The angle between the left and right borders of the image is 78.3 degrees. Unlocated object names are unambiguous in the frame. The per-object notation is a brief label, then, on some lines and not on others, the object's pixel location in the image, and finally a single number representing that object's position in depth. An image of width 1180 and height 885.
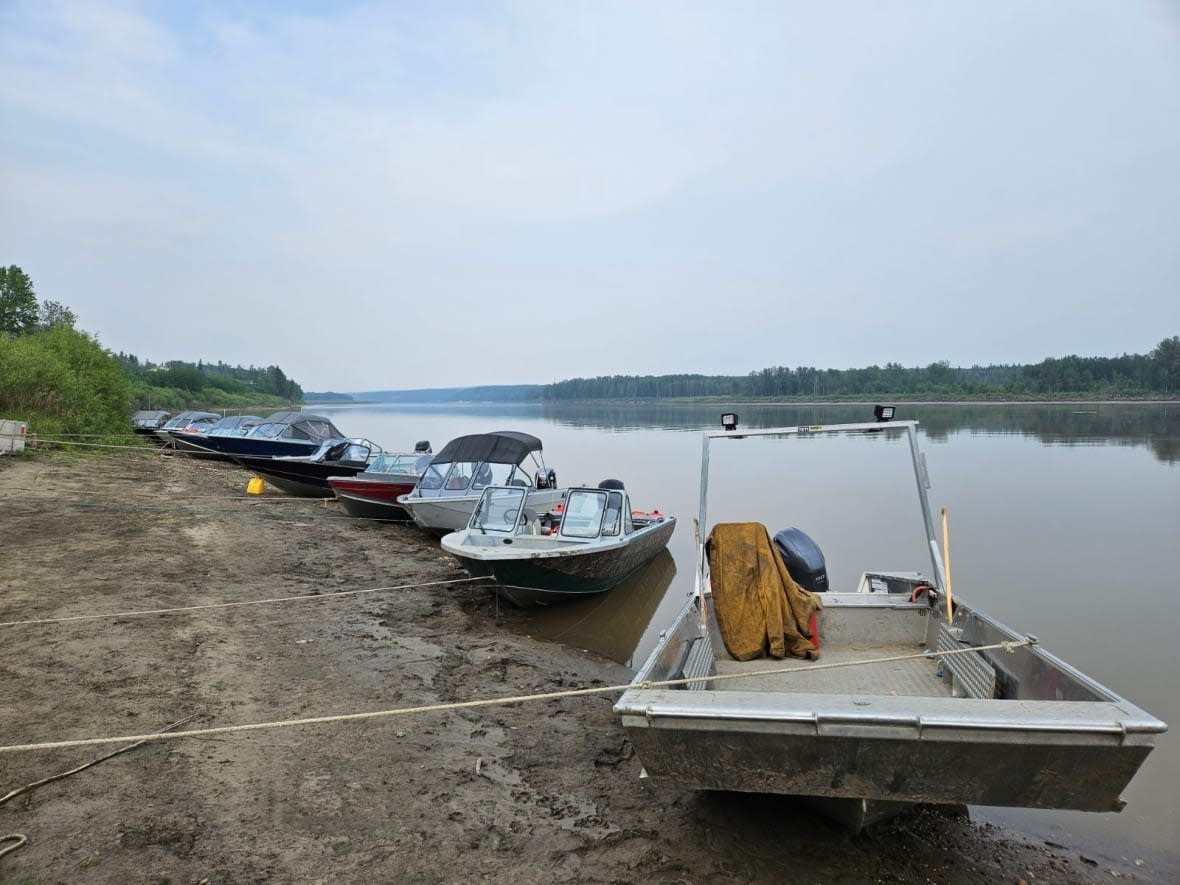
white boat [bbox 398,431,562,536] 14.78
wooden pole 6.14
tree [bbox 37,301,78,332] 69.94
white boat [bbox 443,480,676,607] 10.14
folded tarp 6.50
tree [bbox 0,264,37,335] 59.59
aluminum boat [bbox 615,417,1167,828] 3.56
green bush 22.88
